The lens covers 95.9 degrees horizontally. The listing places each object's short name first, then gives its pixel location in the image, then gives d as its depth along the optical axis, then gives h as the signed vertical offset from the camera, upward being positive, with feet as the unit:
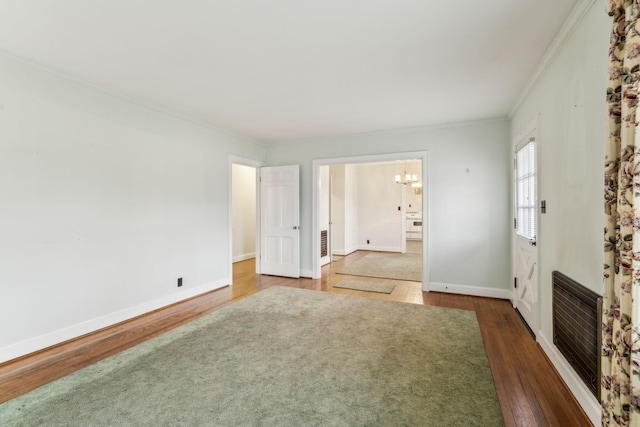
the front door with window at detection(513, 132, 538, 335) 9.55 -0.78
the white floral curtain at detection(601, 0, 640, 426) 3.53 -0.24
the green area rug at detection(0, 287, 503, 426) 5.87 -4.13
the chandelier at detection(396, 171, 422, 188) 26.17 +3.07
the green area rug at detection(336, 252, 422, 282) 18.26 -3.92
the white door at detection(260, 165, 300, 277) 17.61 -0.55
